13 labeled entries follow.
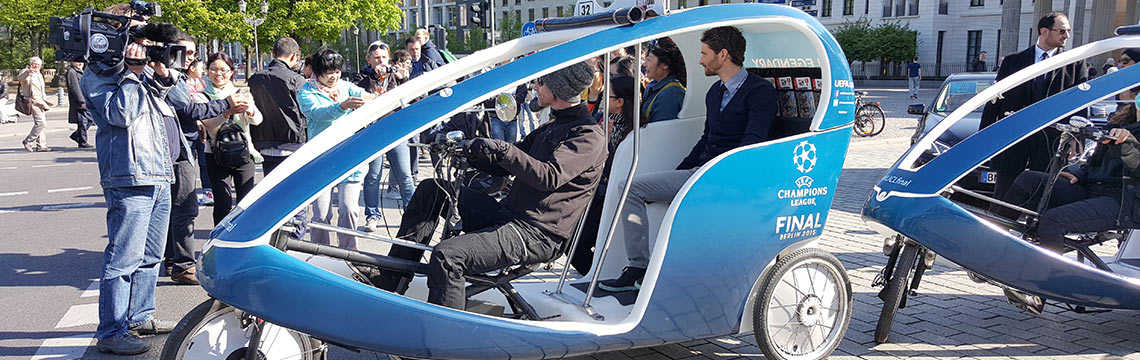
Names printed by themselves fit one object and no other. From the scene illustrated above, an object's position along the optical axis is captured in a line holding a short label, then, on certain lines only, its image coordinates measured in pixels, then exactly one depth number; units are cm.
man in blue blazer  436
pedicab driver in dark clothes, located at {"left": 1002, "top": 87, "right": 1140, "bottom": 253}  479
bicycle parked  1691
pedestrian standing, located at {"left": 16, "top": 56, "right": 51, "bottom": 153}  1582
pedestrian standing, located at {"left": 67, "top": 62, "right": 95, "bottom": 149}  1504
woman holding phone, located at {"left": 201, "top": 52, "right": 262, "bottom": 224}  652
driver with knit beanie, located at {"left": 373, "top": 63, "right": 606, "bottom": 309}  372
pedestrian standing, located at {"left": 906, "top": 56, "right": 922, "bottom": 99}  3095
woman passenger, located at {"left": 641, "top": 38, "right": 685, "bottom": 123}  525
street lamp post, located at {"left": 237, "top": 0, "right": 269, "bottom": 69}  3356
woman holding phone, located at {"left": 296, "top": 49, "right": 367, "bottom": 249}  591
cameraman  431
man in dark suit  597
